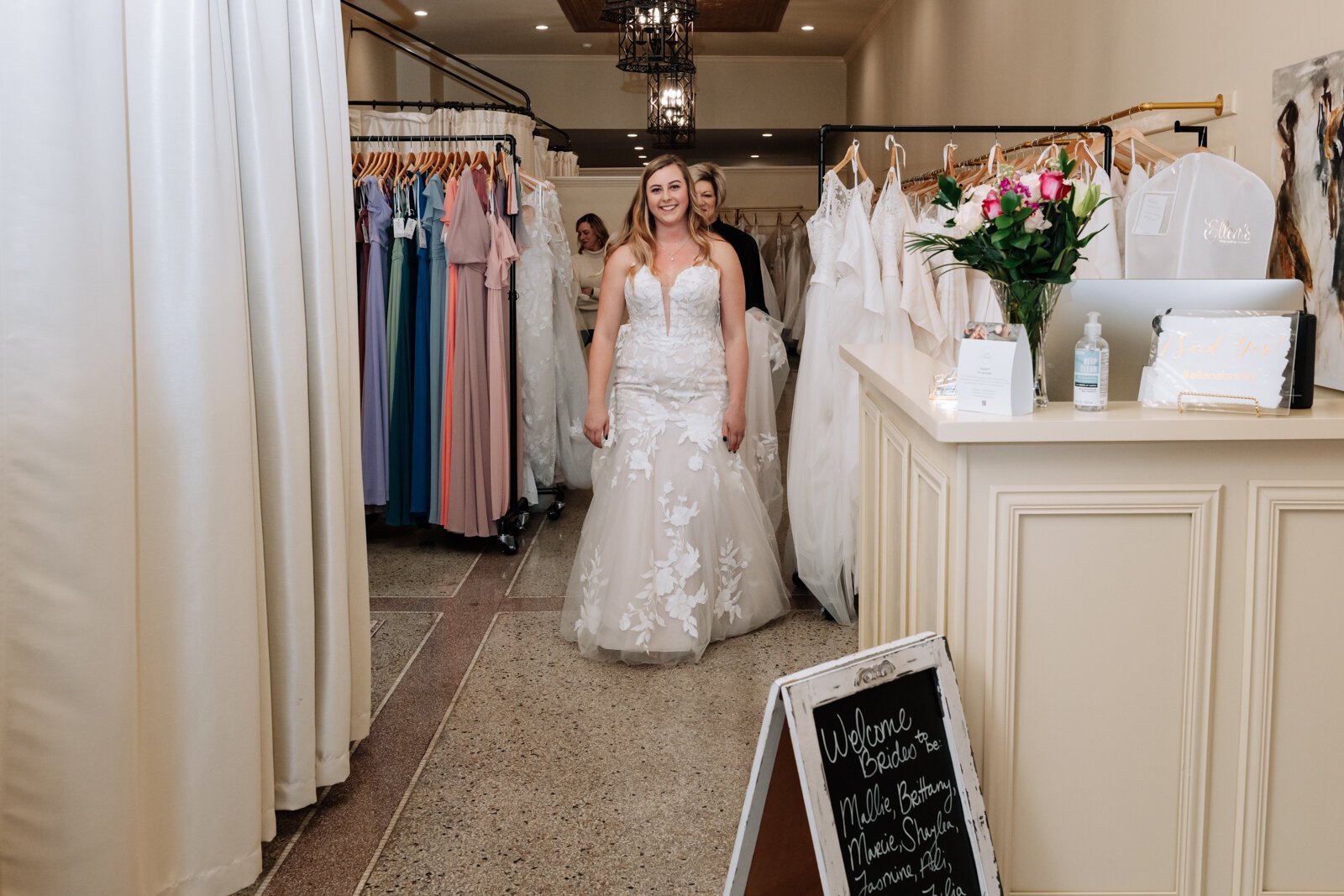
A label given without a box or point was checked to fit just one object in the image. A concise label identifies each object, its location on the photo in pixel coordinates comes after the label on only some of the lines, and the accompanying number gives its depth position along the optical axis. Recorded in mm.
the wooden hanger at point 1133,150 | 3527
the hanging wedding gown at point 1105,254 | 3469
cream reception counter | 1832
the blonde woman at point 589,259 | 7258
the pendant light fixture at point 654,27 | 5688
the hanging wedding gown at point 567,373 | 5609
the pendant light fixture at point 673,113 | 7262
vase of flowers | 1842
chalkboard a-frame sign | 1712
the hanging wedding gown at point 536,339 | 5320
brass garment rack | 3277
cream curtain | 1723
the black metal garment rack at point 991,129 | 3486
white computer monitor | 1980
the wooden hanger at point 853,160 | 3691
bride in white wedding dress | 3551
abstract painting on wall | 2641
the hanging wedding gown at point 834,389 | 3750
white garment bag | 2982
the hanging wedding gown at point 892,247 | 3721
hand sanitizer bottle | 1876
